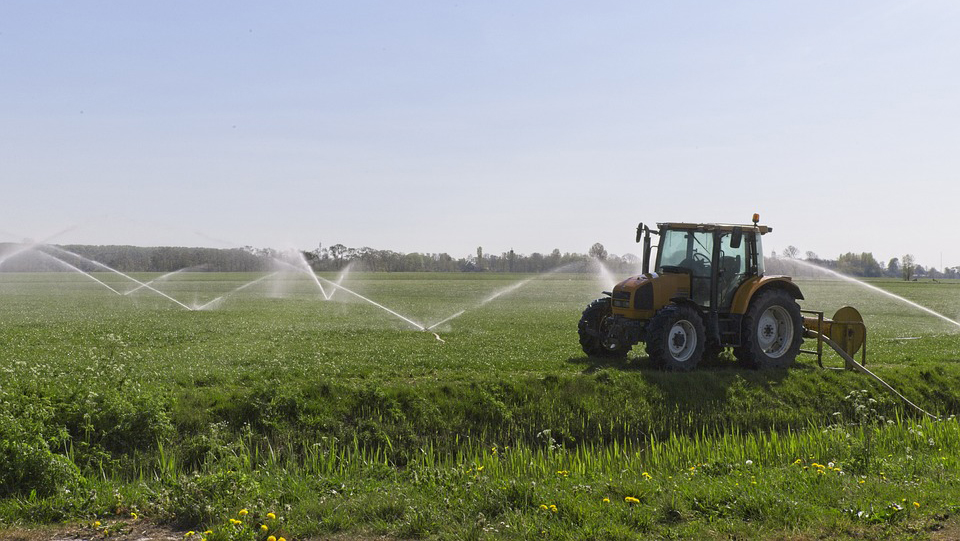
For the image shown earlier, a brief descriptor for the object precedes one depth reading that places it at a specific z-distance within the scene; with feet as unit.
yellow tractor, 52.19
